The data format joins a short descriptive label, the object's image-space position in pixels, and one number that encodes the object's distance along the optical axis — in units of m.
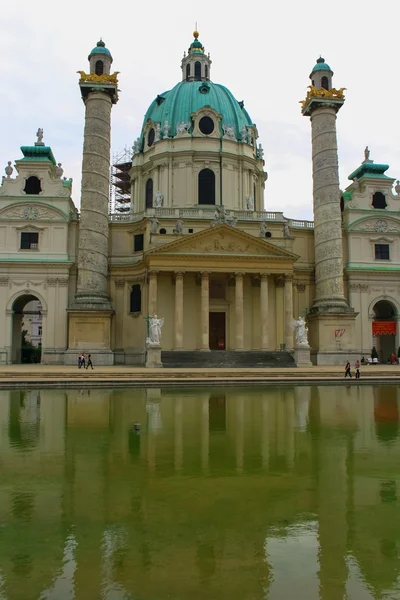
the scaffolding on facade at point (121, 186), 69.44
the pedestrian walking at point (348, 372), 29.81
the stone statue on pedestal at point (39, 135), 49.53
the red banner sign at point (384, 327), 48.16
